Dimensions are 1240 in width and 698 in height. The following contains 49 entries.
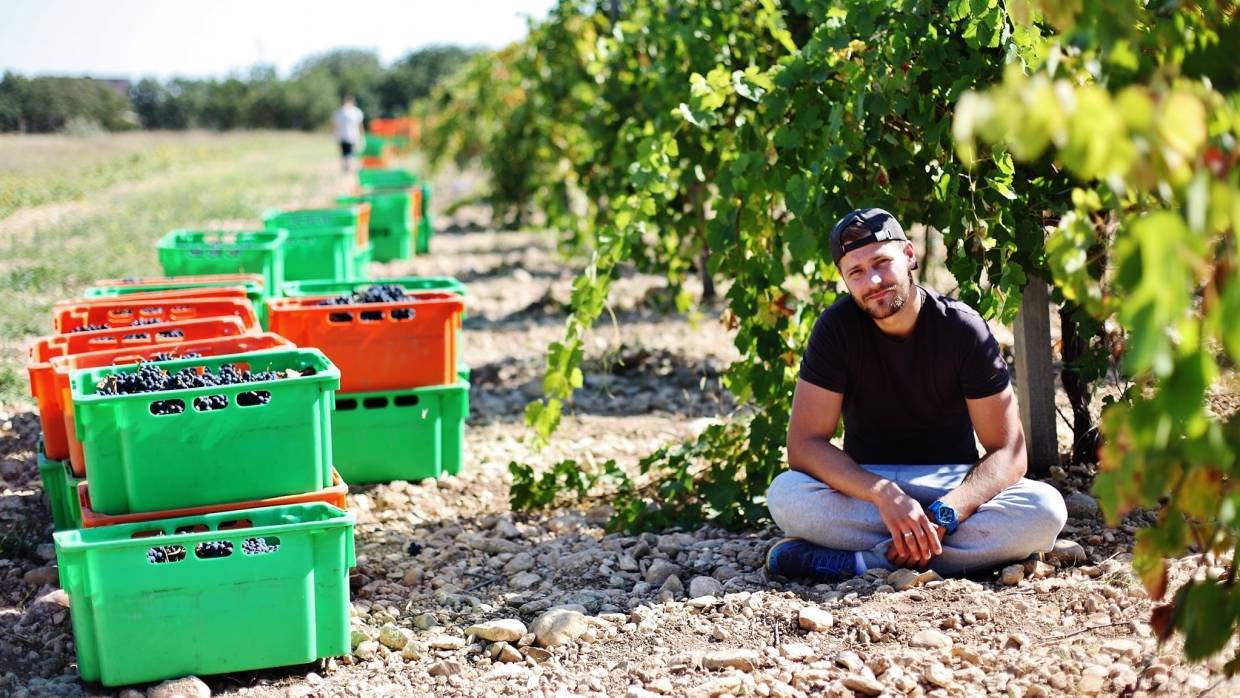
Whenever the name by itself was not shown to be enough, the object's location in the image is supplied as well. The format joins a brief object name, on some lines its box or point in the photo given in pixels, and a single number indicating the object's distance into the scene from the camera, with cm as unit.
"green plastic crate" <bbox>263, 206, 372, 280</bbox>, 766
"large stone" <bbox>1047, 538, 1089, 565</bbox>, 361
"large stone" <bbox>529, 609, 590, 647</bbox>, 335
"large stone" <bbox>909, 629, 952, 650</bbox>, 308
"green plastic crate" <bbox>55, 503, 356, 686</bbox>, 300
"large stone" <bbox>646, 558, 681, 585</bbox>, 382
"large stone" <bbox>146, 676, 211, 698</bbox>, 304
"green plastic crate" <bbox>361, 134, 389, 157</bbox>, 2302
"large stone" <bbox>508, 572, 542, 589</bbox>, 392
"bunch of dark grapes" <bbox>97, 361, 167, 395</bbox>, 349
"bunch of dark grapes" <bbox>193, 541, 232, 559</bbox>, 314
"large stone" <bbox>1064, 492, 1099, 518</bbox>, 403
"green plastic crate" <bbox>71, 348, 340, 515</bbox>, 337
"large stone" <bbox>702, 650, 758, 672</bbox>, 308
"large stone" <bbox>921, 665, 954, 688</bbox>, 287
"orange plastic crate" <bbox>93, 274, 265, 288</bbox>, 567
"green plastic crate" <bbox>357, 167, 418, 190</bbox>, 1361
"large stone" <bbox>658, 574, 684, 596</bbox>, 367
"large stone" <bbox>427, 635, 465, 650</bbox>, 344
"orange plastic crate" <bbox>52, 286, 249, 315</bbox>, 503
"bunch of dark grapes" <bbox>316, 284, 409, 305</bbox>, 506
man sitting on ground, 352
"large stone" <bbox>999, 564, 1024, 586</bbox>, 347
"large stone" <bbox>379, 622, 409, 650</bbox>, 346
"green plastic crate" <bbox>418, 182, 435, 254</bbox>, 1220
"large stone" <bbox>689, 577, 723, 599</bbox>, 360
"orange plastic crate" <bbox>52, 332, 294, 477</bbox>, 377
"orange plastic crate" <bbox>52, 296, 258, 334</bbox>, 491
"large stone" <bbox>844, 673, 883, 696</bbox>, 287
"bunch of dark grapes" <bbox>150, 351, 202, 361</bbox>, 399
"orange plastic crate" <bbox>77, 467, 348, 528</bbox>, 333
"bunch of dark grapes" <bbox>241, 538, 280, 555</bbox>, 314
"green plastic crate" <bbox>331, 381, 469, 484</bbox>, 495
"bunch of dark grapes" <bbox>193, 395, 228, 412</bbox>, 348
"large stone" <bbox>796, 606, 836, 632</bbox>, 322
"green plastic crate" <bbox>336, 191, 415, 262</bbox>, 1130
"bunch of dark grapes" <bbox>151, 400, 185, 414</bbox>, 343
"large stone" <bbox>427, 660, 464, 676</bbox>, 328
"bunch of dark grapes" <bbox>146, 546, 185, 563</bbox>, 306
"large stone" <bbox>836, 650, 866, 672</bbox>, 300
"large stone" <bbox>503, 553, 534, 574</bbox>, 407
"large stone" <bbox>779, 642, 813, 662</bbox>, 309
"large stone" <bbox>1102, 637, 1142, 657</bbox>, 287
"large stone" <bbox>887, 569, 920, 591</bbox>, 343
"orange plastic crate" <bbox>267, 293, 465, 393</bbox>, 484
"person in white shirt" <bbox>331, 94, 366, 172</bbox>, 2294
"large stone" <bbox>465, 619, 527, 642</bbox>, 341
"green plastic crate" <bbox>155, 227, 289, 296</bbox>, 634
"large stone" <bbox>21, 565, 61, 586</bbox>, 391
